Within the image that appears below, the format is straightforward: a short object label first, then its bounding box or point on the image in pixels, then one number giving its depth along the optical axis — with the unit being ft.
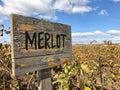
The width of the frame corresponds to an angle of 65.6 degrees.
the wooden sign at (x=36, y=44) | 2.79
